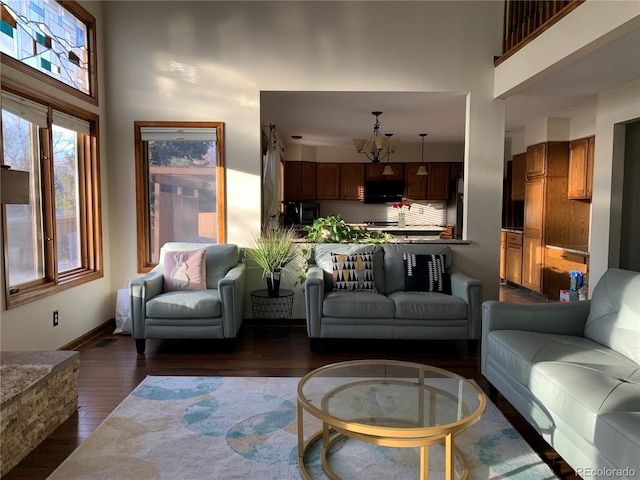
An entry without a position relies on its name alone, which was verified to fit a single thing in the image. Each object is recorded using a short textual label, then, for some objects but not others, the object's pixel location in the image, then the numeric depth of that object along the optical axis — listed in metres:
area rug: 2.10
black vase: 4.19
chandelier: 6.05
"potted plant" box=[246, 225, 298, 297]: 4.17
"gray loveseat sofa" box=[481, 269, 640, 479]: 1.74
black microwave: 8.59
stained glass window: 3.16
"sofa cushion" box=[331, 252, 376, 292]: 4.09
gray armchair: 3.71
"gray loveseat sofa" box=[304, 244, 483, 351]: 3.75
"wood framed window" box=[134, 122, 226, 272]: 4.56
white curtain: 5.12
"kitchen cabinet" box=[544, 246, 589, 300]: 5.36
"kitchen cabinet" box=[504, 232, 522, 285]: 6.73
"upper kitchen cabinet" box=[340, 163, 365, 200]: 8.97
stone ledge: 2.13
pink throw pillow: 4.08
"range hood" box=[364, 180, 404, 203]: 8.94
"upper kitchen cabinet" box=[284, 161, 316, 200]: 8.86
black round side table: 4.31
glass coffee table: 1.80
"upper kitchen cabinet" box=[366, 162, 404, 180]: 8.95
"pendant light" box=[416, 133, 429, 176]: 8.53
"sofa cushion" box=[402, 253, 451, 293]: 4.13
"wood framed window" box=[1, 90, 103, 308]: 3.24
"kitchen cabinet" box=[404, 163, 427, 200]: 8.94
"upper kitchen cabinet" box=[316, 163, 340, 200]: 8.96
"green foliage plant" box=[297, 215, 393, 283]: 4.57
